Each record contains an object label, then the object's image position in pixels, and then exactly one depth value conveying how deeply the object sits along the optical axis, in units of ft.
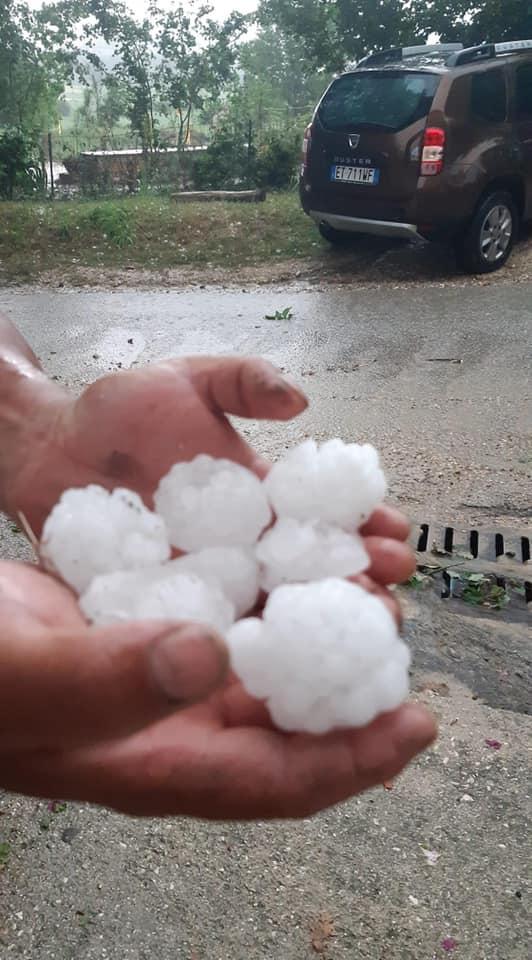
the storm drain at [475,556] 9.80
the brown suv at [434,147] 21.63
